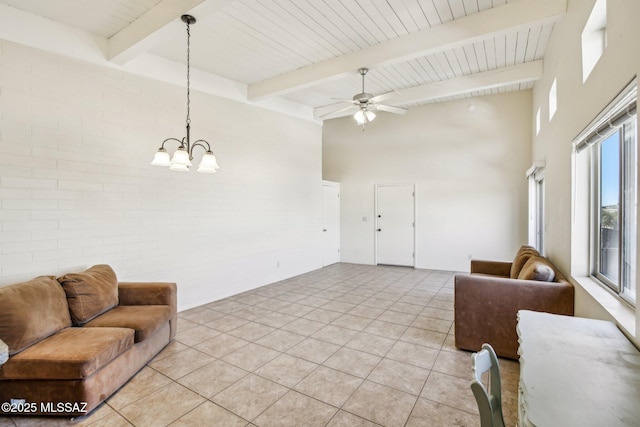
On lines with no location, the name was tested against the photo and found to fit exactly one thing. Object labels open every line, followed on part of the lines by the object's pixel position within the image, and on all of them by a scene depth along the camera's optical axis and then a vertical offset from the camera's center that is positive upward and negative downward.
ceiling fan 4.17 +1.54
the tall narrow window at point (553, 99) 3.48 +1.41
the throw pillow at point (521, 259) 3.61 -0.58
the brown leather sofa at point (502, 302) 2.68 -0.82
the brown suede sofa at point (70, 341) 2.05 -0.98
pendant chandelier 2.79 +0.49
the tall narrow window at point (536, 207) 4.70 +0.11
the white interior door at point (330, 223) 7.22 -0.25
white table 0.98 -0.65
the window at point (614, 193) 1.86 +0.15
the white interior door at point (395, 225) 6.99 -0.28
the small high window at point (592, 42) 2.28 +1.34
